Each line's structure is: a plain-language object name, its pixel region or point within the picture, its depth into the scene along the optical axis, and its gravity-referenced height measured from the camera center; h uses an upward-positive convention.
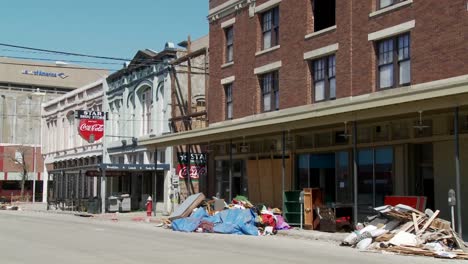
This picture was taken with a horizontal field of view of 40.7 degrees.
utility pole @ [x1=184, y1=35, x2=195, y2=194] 36.53 +4.49
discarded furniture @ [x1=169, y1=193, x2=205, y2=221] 26.44 -1.47
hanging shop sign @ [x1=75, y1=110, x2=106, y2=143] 41.09 +2.92
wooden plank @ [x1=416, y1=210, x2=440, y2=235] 17.43 -1.40
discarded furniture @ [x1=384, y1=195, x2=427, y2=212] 19.73 -0.91
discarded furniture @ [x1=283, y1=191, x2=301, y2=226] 24.28 -1.40
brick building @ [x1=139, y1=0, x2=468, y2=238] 20.91 +3.08
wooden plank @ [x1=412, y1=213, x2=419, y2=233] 17.55 -1.46
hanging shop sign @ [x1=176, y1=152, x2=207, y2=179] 33.25 +0.30
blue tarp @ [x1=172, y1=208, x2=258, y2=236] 23.09 -1.90
